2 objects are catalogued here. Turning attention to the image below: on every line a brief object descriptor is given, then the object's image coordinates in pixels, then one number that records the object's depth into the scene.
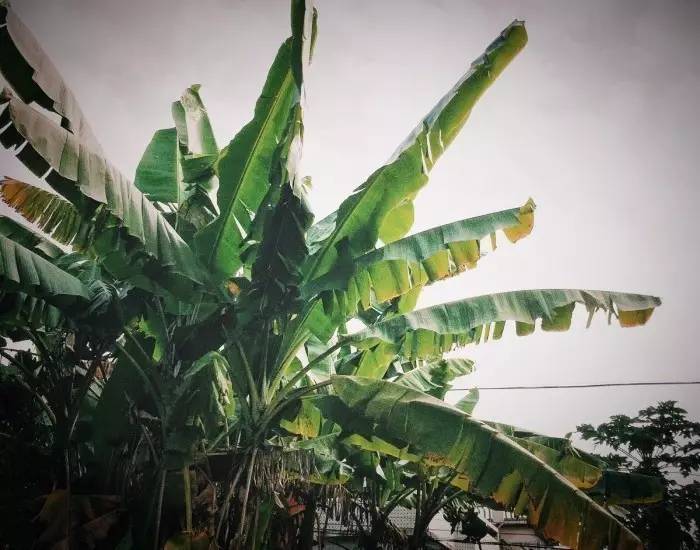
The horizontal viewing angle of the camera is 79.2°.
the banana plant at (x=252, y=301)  3.27
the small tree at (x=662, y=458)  9.09
